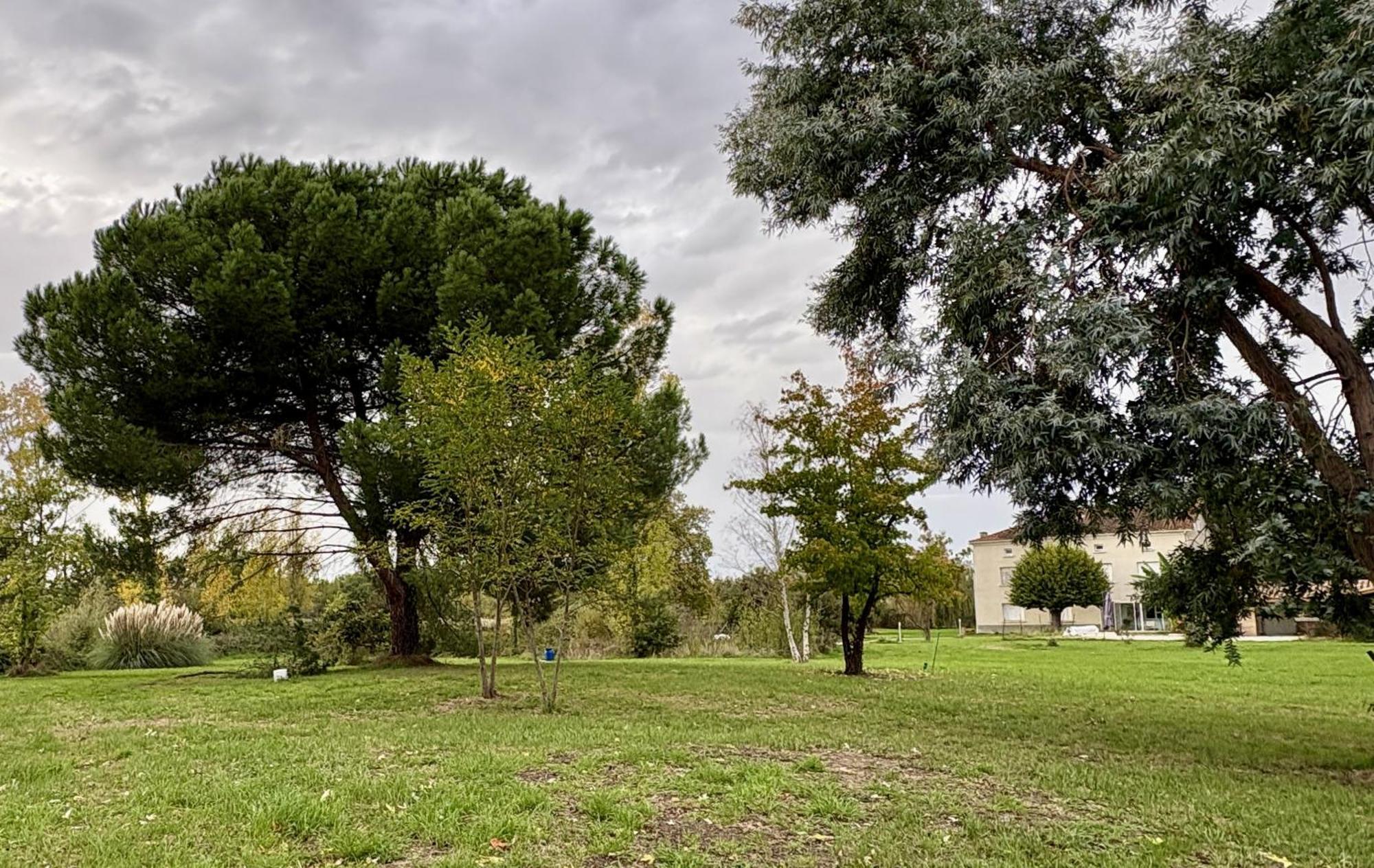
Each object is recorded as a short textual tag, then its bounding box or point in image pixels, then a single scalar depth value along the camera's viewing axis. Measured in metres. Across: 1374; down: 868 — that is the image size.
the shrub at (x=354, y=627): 16.59
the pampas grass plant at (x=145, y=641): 16.53
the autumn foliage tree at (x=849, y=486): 13.70
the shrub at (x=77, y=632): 16.72
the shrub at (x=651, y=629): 22.14
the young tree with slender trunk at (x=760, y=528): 18.88
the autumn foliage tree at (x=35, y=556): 14.67
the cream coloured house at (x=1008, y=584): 39.09
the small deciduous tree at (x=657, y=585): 21.30
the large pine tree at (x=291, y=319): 12.97
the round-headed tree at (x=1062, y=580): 33.94
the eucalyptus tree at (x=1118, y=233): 5.74
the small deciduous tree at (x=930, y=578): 13.95
